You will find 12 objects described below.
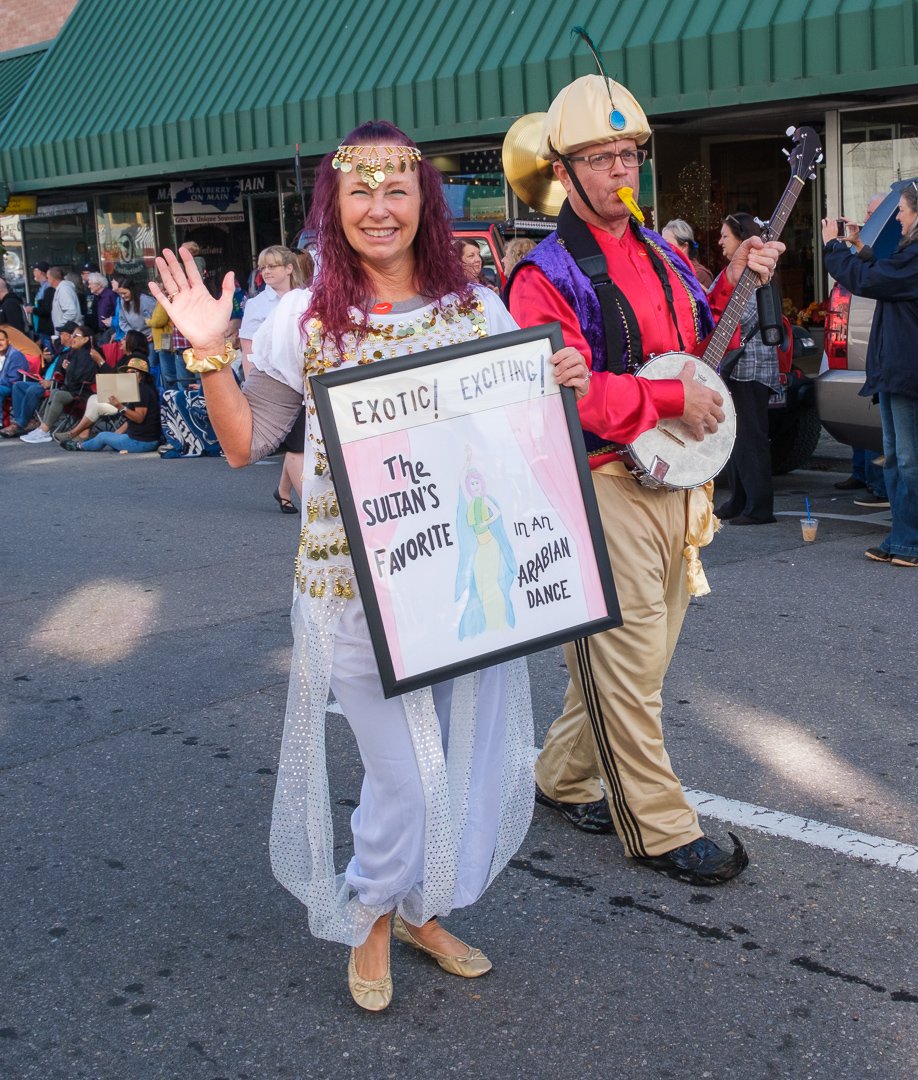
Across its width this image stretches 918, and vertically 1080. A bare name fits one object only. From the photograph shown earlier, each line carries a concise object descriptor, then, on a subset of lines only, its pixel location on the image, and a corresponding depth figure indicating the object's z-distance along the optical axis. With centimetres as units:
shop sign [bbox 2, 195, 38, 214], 2211
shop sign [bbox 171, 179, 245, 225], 2014
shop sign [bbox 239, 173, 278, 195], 1942
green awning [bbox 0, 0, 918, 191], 1117
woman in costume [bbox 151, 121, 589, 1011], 306
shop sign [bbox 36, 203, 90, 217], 2318
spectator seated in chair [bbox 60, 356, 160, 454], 1420
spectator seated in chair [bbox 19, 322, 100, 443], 1586
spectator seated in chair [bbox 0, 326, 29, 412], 1678
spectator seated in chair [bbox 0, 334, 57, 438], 1653
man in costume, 354
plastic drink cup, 797
